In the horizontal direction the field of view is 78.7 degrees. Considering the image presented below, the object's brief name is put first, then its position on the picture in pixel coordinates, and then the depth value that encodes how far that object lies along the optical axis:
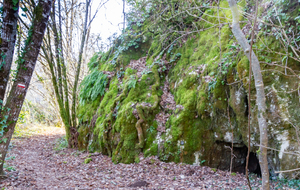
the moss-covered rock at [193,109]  4.25
